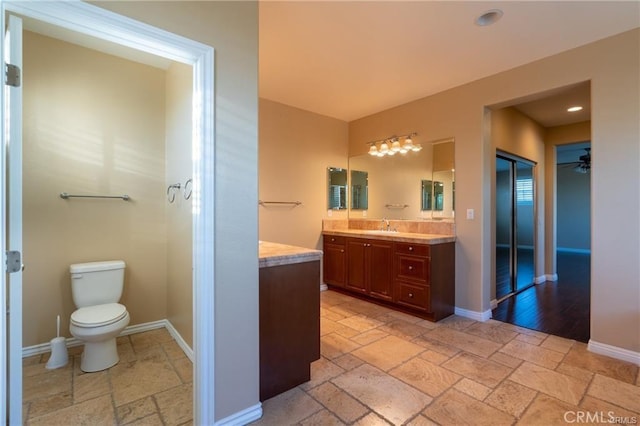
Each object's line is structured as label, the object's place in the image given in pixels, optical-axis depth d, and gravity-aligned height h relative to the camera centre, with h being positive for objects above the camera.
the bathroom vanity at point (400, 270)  3.24 -0.69
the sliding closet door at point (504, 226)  4.20 -0.19
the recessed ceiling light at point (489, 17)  2.16 +1.46
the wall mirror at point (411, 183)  3.69 +0.42
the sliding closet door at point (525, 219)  4.66 -0.10
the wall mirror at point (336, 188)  4.64 +0.39
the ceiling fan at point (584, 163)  5.89 +1.02
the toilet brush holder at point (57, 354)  2.30 -1.10
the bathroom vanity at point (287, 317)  1.90 -0.70
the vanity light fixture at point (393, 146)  3.94 +0.94
